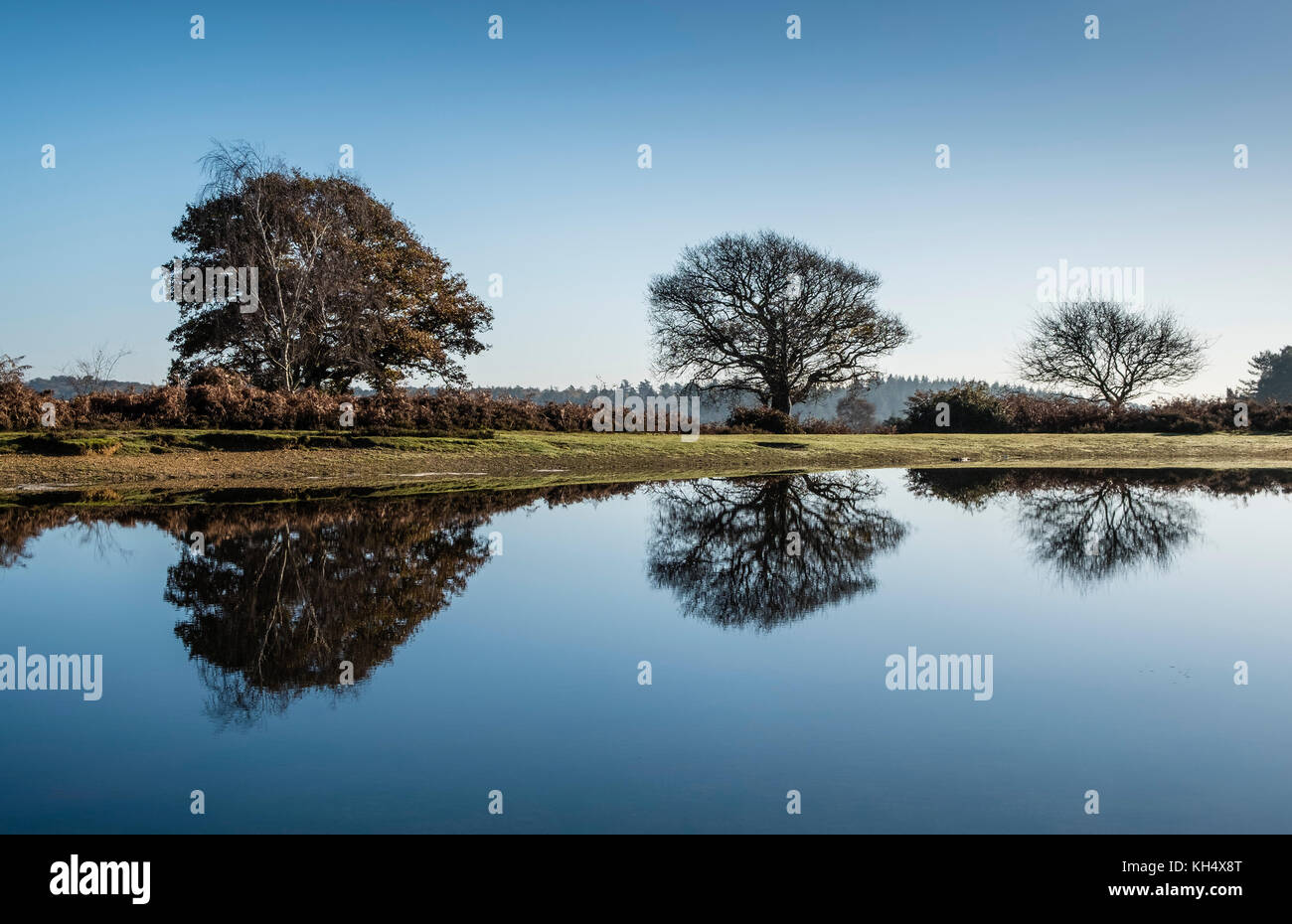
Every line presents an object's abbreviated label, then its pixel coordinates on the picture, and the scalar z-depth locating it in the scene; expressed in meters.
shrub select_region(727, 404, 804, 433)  36.34
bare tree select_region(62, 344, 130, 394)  39.16
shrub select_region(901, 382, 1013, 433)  39.81
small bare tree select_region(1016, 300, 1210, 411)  47.75
